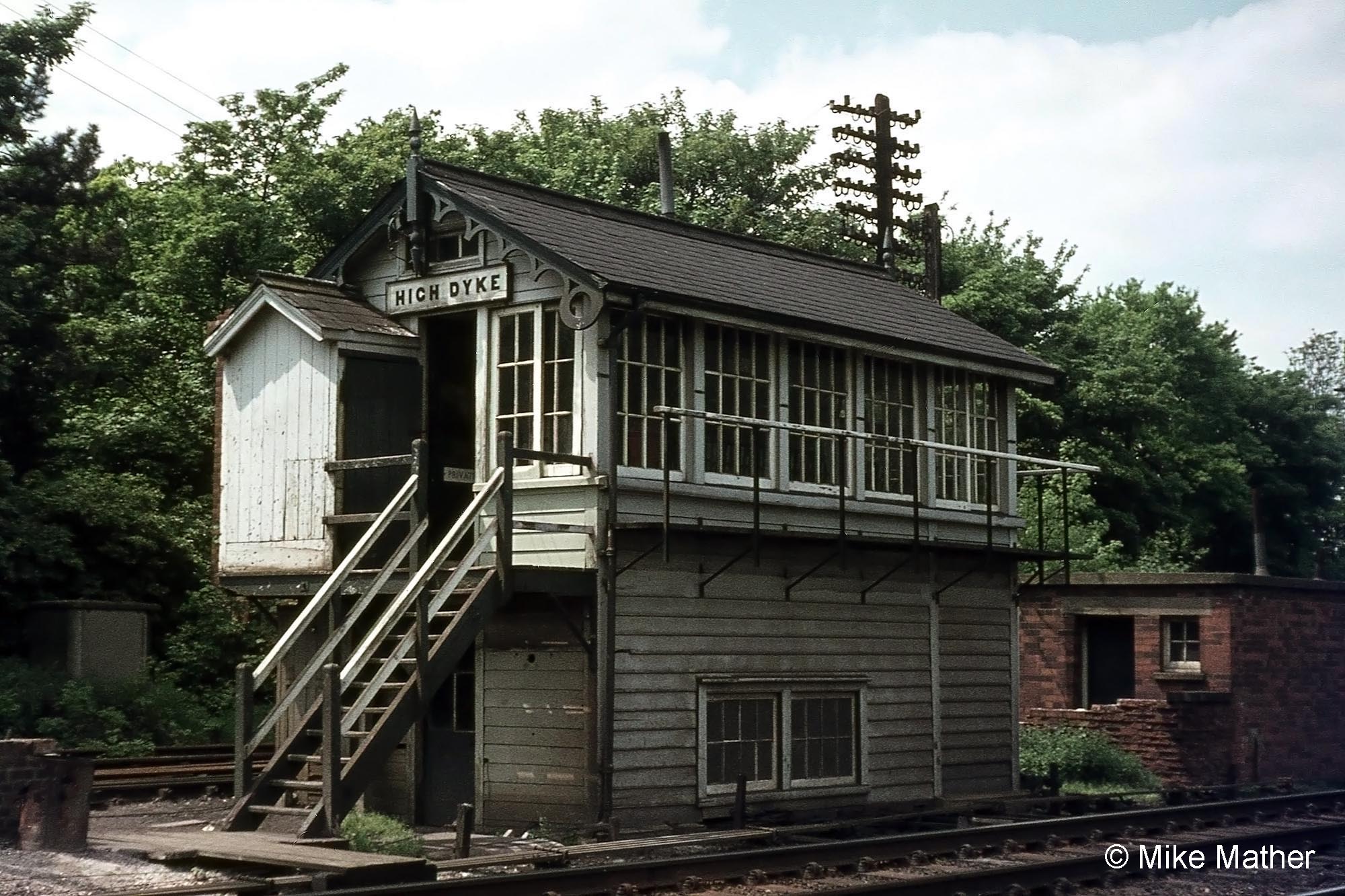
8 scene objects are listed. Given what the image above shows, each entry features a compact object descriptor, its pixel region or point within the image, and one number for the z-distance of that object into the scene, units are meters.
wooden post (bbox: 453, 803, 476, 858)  12.40
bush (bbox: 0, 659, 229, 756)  20.80
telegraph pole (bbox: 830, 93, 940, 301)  34.84
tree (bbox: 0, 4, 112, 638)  25.58
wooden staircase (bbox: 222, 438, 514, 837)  12.09
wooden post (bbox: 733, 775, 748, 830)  14.72
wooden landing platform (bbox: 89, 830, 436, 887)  10.24
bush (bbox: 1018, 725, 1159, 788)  21.20
